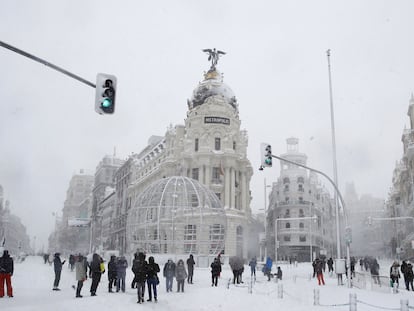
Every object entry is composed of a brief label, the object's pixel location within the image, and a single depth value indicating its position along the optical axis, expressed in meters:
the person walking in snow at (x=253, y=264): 28.70
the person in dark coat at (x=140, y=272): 15.23
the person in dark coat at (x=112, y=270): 17.98
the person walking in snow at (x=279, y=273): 26.92
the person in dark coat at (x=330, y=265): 34.59
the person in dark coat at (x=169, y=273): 19.27
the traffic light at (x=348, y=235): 24.20
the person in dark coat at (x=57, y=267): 18.53
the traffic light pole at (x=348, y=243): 22.38
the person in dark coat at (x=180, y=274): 19.36
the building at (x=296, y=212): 82.06
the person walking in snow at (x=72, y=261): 37.67
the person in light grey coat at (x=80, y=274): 15.84
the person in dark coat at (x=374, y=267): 27.94
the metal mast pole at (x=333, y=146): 26.47
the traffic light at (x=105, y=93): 11.34
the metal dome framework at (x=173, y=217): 37.19
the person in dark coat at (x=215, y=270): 21.70
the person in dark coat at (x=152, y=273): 15.74
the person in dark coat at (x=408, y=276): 21.84
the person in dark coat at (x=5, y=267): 15.16
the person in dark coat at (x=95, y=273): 16.02
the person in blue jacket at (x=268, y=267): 27.80
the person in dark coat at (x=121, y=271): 18.19
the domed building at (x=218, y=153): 61.15
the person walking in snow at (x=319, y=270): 24.86
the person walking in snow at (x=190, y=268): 22.83
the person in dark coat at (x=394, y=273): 22.47
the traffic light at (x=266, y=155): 19.95
